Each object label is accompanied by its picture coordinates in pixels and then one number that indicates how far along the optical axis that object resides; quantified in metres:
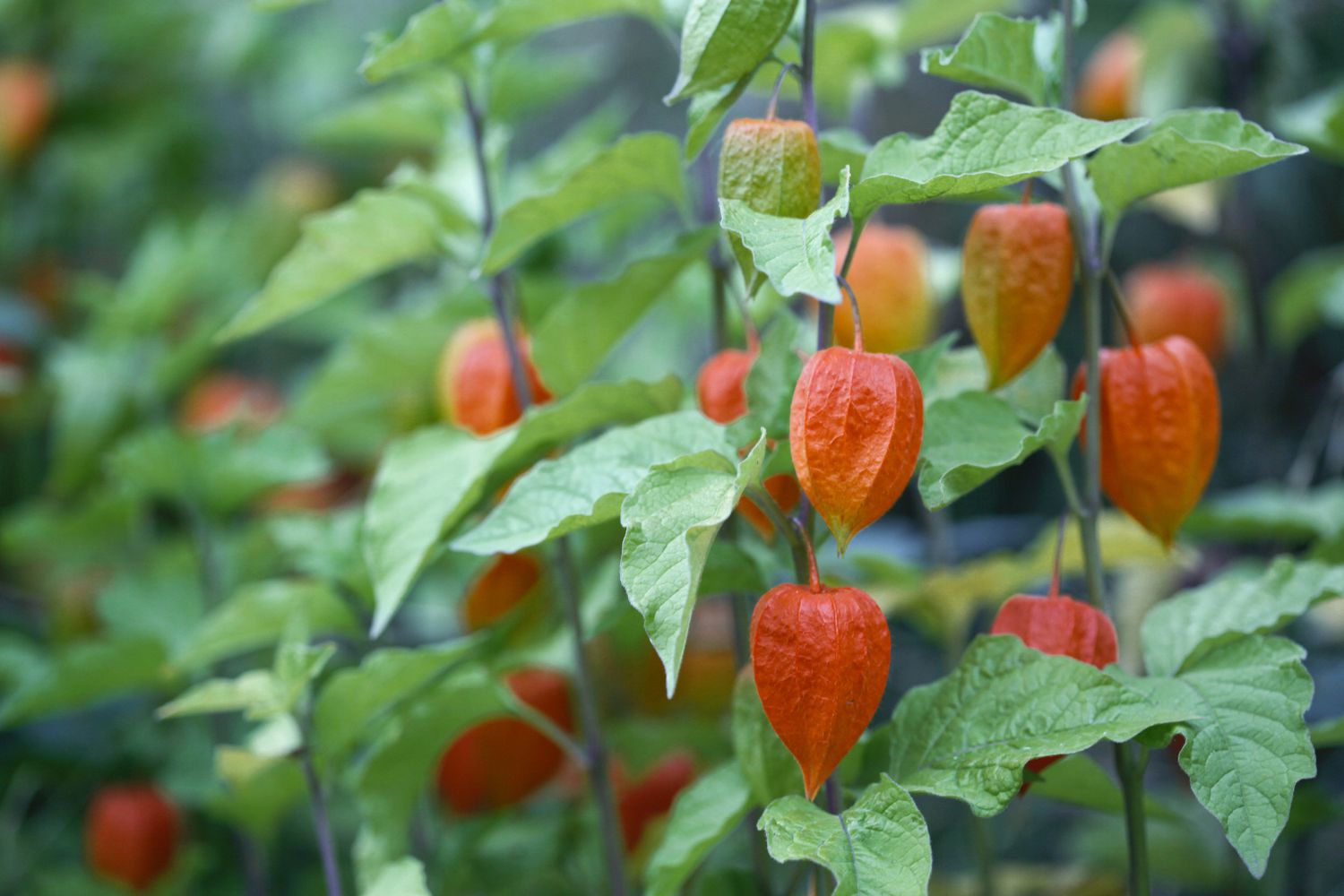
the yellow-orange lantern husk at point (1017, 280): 0.86
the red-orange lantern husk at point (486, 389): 0.99
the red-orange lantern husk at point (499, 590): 1.05
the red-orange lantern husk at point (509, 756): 1.11
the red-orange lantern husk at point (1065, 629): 0.86
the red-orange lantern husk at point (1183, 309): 1.51
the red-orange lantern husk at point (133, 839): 1.18
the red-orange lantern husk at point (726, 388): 0.91
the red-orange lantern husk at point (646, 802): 1.17
